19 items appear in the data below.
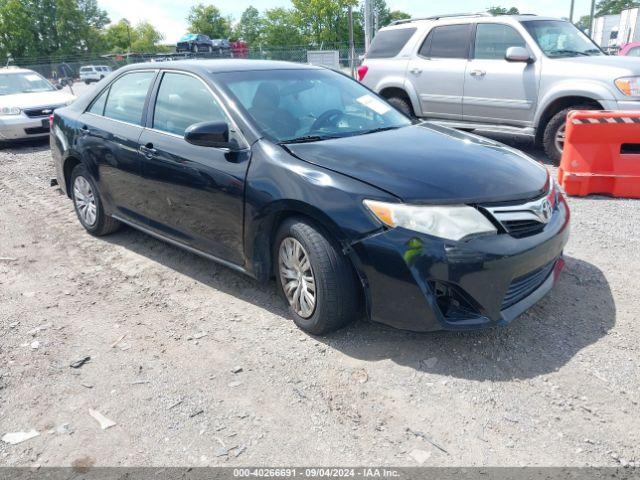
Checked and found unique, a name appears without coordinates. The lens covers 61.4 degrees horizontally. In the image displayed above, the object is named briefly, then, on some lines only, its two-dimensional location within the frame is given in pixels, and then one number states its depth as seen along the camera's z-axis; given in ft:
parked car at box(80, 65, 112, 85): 132.36
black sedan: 9.31
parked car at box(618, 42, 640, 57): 38.11
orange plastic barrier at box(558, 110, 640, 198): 18.37
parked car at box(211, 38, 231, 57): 154.99
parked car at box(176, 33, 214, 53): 143.02
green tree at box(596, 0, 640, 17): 299.17
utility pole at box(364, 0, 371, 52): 70.69
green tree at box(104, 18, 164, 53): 313.18
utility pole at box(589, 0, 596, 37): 126.21
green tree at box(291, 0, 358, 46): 233.14
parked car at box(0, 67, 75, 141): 33.99
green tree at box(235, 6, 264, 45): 271.08
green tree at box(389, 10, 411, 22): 320.35
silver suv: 22.24
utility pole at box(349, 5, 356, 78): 79.09
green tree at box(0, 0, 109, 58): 232.32
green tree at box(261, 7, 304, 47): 242.58
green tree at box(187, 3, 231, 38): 299.38
